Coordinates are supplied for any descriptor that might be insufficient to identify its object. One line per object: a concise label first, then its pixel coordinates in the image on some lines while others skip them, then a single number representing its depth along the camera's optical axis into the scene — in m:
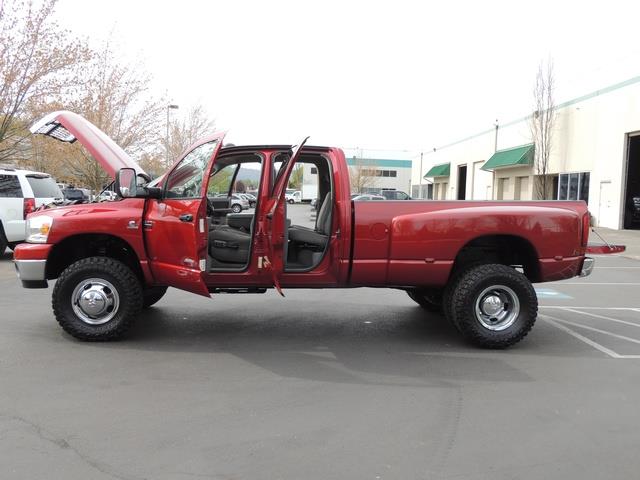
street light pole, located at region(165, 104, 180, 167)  24.33
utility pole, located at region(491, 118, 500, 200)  38.00
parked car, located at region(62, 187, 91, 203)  35.89
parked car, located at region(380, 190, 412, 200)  34.07
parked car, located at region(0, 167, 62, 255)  11.41
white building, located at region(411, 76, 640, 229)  23.87
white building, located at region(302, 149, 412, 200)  83.22
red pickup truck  5.57
